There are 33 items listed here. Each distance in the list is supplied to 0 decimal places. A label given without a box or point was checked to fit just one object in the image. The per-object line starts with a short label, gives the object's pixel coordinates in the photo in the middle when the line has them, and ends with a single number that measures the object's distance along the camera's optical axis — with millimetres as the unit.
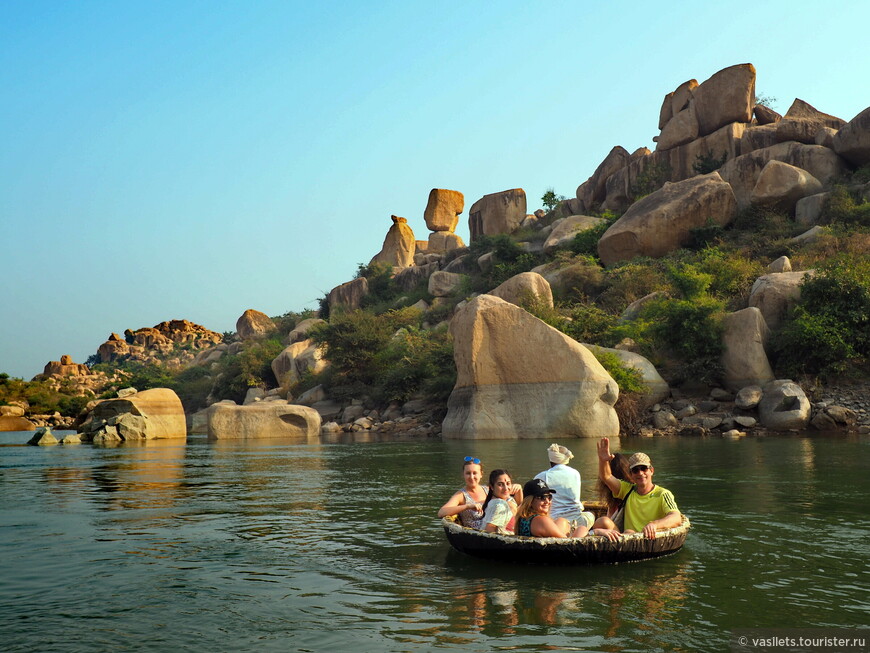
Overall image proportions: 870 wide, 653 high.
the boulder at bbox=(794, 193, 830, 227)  40938
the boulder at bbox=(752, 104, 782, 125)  52812
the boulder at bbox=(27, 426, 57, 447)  31922
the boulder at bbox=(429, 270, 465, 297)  55094
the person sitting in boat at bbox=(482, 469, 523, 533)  7996
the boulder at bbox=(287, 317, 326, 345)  57719
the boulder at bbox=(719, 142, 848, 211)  45031
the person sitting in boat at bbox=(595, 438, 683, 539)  7754
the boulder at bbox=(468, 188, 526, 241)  66812
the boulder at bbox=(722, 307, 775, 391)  27656
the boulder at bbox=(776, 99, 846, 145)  47562
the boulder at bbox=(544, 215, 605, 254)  49938
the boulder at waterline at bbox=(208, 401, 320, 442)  31844
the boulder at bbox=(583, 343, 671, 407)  28125
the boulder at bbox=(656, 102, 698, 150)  53406
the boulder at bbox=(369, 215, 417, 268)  75312
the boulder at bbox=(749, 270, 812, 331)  29703
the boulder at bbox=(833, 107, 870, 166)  43562
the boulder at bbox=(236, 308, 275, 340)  83938
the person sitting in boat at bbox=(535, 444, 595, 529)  8062
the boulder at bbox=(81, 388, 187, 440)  32594
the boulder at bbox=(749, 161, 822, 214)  42656
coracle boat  7270
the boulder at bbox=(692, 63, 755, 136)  51188
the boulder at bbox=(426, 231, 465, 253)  76062
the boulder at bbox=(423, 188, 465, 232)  77375
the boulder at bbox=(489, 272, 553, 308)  34750
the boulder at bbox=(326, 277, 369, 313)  65106
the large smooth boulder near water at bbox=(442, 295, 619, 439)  24641
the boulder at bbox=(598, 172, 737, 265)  42656
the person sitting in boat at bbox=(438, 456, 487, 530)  8406
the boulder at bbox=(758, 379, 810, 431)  24594
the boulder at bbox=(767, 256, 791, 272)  33728
